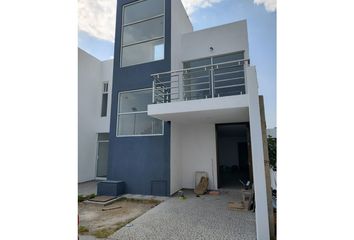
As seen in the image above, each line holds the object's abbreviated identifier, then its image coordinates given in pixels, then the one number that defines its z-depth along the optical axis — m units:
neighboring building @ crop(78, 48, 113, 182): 9.34
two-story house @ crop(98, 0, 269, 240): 6.61
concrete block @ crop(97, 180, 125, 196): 6.47
